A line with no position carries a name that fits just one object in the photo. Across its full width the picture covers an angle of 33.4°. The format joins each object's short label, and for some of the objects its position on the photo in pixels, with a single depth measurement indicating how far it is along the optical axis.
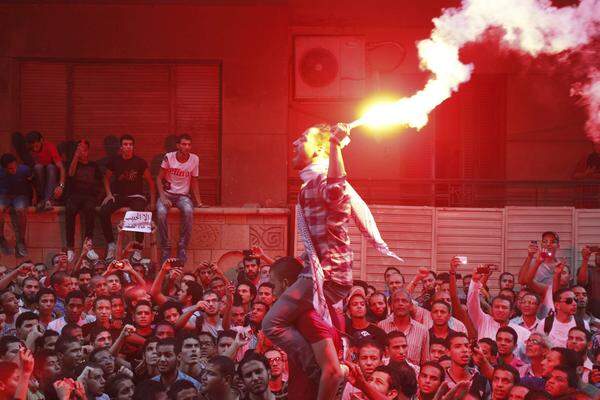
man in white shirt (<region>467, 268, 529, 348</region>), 11.45
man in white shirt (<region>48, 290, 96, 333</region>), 11.25
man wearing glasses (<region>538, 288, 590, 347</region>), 11.21
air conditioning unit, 17.08
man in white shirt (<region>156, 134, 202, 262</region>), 14.98
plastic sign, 14.20
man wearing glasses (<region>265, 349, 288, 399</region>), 9.87
